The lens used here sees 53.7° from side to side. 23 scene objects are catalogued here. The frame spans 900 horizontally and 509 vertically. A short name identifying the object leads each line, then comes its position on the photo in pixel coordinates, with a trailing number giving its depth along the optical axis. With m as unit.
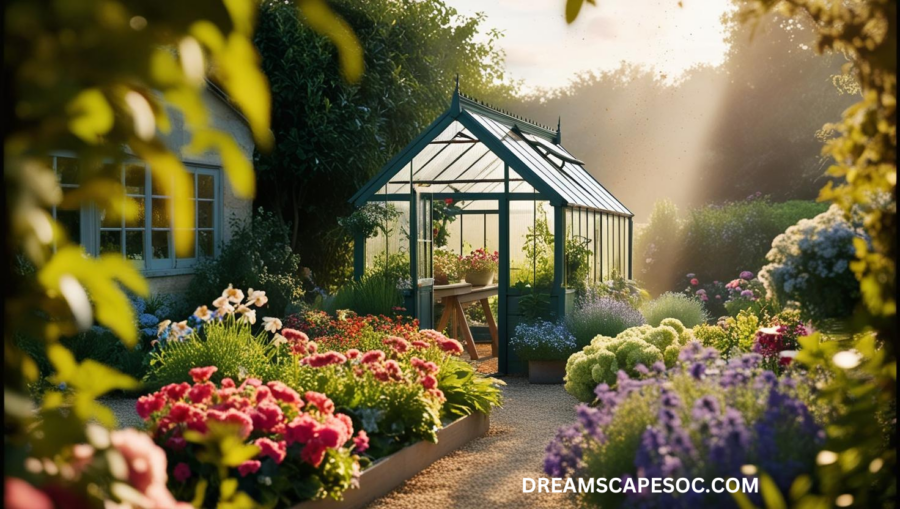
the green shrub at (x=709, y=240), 18.50
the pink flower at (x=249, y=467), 3.82
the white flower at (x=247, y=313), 6.13
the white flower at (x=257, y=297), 6.21
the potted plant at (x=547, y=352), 9.73
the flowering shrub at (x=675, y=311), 11.41
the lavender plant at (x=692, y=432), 3.24
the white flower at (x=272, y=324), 6.17
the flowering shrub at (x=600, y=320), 10.03
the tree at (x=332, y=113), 14.92
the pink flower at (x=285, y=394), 4.38
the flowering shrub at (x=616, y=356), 7.55
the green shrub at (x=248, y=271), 11.15
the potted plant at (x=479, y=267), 12.69
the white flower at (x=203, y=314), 5.76
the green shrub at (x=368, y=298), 10.48
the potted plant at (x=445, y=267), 12.04
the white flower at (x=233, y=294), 6.15
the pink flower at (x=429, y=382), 5.60
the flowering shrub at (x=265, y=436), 4.04
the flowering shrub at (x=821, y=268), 3.71
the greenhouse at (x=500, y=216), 10.73
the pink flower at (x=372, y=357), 5.45
